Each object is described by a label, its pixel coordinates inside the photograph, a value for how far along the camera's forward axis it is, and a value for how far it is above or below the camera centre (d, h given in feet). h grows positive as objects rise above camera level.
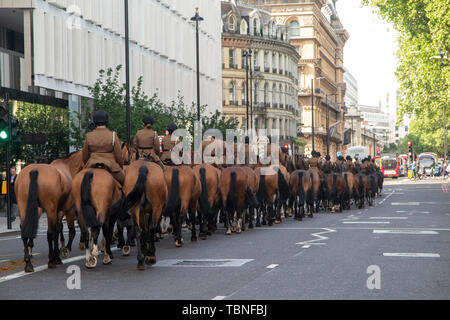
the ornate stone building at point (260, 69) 304.09 +36.53
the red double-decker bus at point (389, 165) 353.67 +0.61
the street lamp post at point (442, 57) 159.30 +19.83
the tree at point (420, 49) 156.35 +23.26
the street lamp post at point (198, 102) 133.12 +10.69
